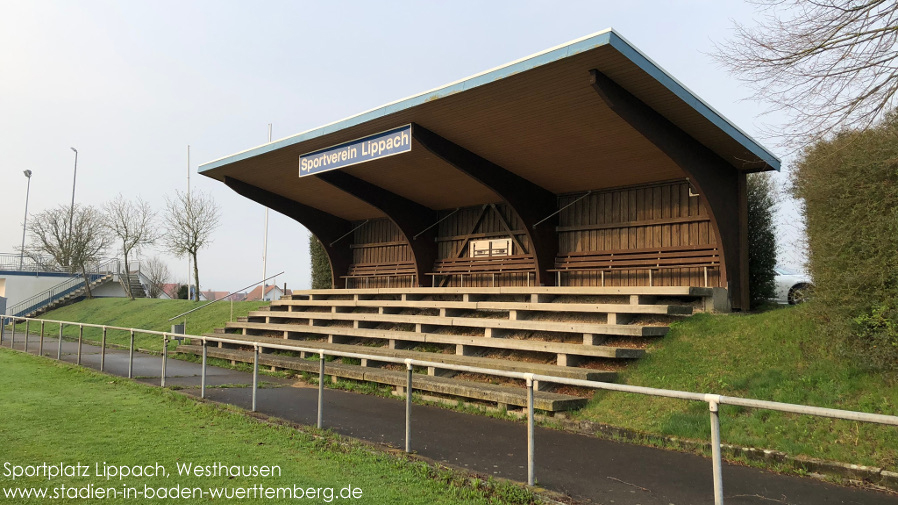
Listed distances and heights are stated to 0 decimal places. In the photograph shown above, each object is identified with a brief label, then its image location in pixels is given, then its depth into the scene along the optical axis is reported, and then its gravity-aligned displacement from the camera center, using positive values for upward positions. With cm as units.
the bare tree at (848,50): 727 +300
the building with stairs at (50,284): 3759 -14
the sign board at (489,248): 1645 +108
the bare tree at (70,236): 3900 +297
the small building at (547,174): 997 +264
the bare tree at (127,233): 3566 +289
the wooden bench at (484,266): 1583 +58
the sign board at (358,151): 1261 +300
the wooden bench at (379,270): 1927 +51
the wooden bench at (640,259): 1223 +65
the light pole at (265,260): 3441 +135
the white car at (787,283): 1479 +18
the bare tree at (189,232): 3228 +271
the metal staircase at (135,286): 4172 -26
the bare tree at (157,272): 5927 +111
